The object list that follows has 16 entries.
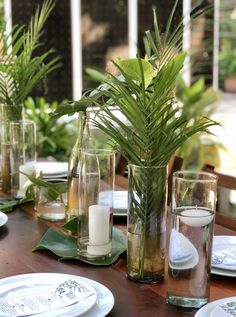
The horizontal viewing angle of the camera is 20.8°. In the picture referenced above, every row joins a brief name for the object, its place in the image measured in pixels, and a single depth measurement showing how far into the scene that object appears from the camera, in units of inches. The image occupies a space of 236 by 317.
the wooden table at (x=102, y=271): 46.1
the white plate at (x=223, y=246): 52.1
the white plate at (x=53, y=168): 86.7
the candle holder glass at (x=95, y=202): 55.5
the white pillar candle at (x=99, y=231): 55.4
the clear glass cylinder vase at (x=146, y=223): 49.7
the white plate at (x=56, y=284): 43.8
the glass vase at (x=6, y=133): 77.2
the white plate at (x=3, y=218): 64.7
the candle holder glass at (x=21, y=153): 76.0
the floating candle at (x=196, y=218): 45.6
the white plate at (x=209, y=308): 43.0
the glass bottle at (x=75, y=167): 63.6
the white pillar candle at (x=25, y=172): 75.9
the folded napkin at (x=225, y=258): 52.7
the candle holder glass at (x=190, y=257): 45.6
